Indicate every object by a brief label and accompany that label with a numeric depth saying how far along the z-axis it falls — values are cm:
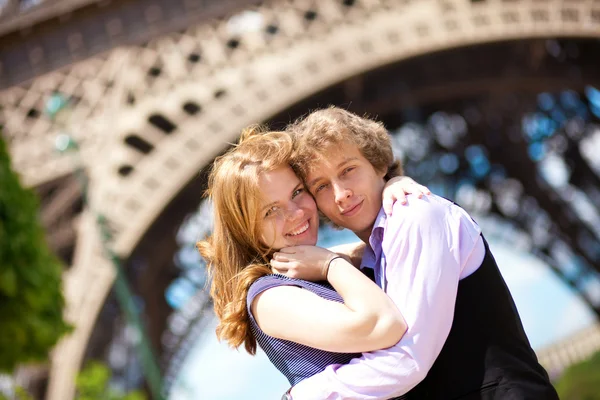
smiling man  198
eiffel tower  1047
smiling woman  203
